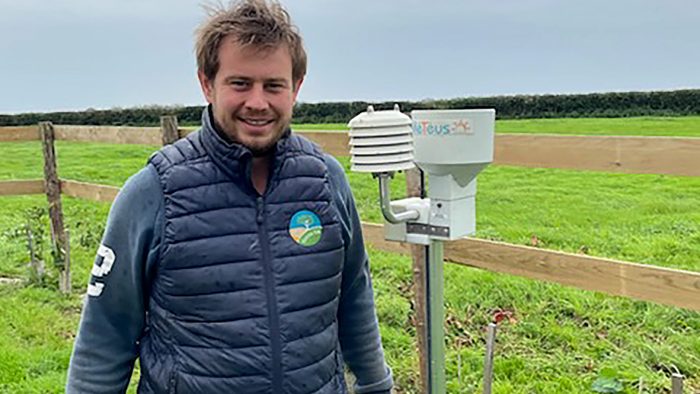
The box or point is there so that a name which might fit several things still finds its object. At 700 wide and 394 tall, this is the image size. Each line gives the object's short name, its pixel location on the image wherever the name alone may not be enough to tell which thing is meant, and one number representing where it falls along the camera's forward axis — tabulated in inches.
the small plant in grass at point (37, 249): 201.3
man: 52.7
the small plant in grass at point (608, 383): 112.6
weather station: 64.0
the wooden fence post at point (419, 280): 107.0
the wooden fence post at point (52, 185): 219.3
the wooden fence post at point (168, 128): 174.7
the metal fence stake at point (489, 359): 86.1
